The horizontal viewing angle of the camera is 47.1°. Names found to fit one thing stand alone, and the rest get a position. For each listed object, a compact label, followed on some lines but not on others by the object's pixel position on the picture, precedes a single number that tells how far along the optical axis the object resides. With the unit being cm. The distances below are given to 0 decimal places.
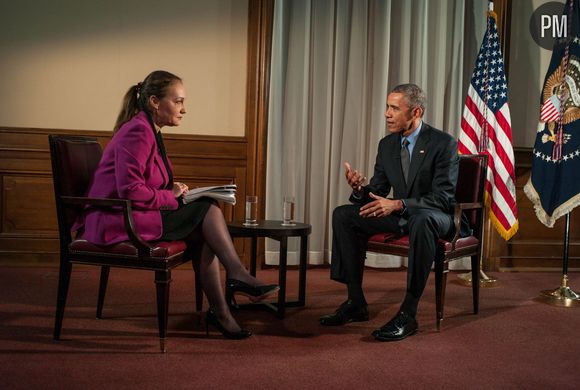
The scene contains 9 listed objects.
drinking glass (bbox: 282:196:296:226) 353
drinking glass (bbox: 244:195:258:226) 347
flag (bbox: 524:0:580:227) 431
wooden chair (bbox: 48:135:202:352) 278
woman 285
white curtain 491
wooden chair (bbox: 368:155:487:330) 324
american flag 462
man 316
